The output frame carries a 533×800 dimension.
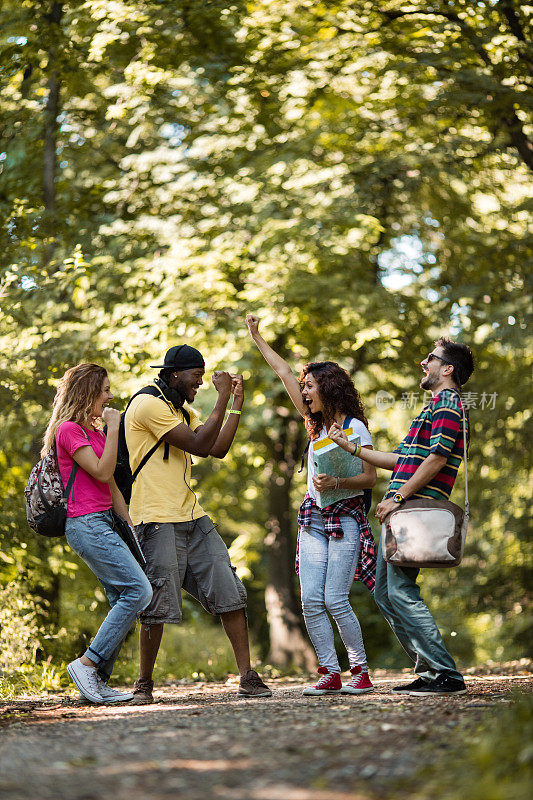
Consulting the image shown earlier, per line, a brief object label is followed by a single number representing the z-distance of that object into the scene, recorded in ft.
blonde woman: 36.58
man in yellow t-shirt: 37.99
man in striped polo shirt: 36.09
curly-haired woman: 38.75
